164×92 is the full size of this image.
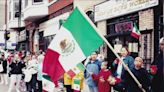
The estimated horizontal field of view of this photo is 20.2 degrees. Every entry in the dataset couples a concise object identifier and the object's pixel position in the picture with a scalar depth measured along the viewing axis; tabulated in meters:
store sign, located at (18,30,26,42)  40.31
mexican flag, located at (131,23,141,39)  12.80
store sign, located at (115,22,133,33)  15.63
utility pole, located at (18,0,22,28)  41.73
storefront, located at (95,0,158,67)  13.70
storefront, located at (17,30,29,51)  39.61
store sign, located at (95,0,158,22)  13.93
